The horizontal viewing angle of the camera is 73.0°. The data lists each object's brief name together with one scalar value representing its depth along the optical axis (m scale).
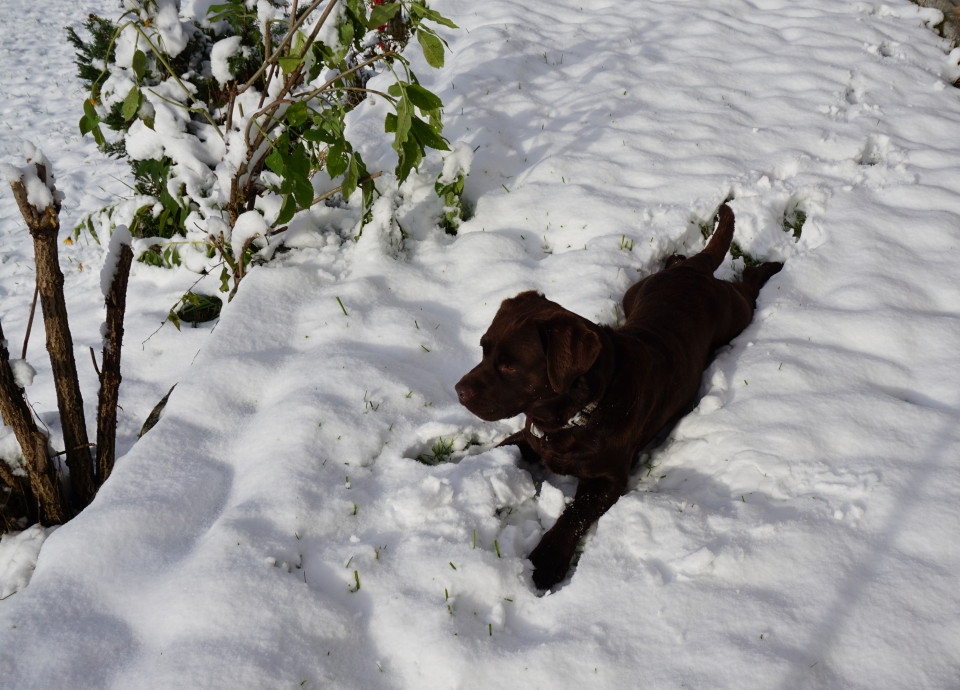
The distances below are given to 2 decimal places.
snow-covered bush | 3.05
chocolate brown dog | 2.35
